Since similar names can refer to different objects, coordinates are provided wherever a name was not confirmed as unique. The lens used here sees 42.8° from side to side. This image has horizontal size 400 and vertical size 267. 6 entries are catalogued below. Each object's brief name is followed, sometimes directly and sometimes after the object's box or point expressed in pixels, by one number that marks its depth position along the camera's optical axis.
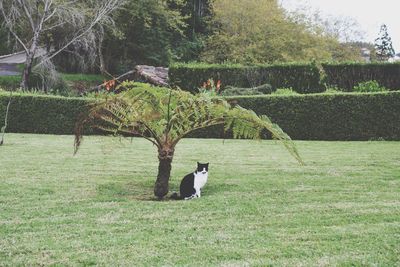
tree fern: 5.44
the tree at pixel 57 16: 23.95
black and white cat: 5.50
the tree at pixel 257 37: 31.11
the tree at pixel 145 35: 32.72
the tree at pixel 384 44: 53.72
